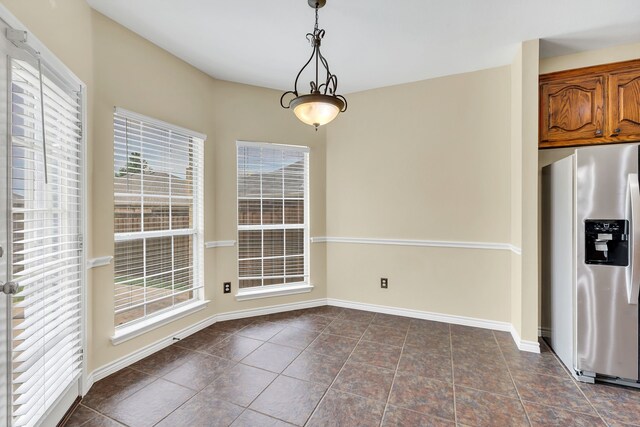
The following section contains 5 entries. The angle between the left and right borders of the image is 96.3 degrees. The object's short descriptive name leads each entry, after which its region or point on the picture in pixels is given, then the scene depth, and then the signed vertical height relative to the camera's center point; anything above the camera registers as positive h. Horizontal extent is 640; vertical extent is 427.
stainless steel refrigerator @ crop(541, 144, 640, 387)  1.98 -0.37
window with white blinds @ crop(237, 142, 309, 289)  3.42 -0.03
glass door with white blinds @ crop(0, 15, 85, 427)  1.35 -0.14
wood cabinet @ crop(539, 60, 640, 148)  2.41 +0.92
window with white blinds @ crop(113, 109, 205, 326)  2.36 -0.04
